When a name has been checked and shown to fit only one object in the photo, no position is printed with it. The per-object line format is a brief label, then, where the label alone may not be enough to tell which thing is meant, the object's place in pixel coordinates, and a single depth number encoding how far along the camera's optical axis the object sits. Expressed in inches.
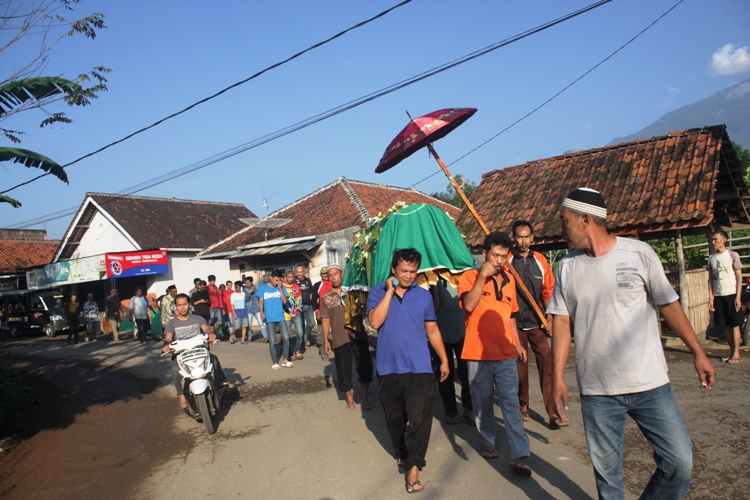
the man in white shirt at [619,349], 126.3
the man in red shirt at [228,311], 668.1
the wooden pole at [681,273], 422.0
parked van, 987.3
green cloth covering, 250.1
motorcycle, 284.2
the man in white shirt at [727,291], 344.8
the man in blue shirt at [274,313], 439.5
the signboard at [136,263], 963.3
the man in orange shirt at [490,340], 204.7
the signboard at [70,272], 1019.3
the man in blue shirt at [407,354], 192.5
